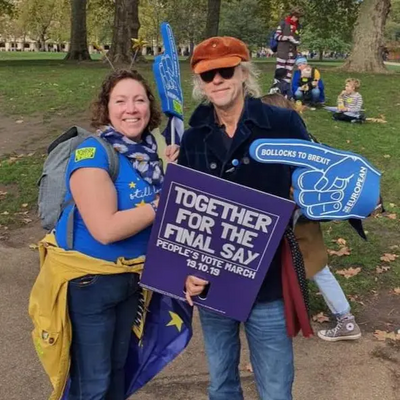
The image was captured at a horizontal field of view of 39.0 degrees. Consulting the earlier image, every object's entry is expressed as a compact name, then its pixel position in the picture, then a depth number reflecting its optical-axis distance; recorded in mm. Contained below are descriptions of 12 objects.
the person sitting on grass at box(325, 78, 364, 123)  10388
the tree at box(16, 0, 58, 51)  45250
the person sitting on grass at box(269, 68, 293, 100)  11397
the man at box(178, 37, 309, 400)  2158
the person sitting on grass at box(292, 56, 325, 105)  11555
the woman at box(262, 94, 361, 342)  3852
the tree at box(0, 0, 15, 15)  28403
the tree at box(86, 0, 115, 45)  31741
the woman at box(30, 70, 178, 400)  2199
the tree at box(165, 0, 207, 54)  55781
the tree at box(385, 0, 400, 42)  72562
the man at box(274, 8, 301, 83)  11531
